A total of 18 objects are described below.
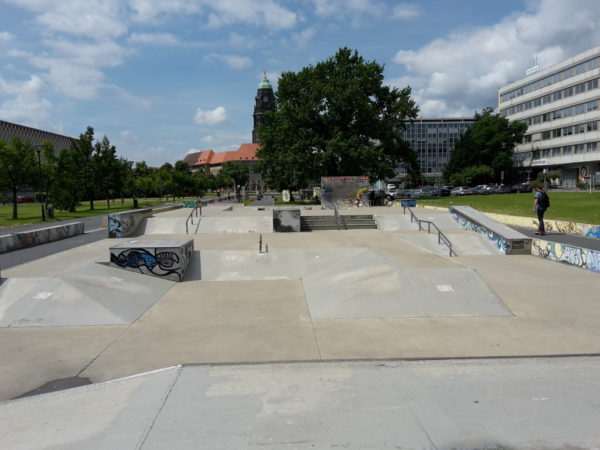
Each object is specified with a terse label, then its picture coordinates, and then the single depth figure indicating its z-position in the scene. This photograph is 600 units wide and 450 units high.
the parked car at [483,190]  60.61
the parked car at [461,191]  61.09
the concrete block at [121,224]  21.06
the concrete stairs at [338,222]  24.20
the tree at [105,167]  47.81
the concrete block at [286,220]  22.11
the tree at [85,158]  46.66
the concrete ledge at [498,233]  15.45
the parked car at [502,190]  59.72
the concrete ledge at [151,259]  11.99
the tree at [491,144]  73.69
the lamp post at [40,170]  32.95
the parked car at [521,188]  58.72
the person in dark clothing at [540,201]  17.17
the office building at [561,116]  62.53
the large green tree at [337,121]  42.50
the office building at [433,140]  118.81
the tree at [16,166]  33.84
